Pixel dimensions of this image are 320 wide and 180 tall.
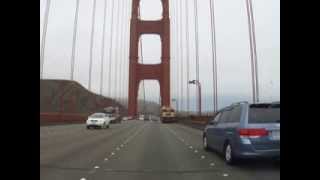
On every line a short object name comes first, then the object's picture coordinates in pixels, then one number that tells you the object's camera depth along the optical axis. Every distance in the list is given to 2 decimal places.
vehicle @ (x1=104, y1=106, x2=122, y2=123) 33.15
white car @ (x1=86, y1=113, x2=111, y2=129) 21.67
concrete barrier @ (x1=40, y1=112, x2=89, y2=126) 23.60
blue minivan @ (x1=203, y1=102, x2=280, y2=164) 6.05
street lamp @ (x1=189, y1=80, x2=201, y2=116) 26.64
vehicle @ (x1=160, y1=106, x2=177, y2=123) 41.81
